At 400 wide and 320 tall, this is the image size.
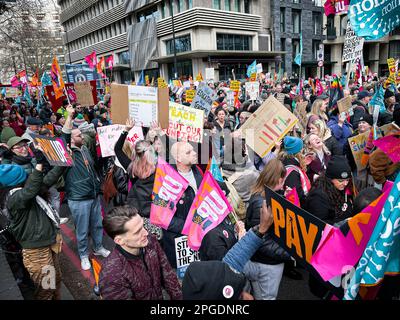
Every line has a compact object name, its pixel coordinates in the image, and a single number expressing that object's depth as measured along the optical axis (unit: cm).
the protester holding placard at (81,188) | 432
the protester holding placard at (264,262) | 260
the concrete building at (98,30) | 4628
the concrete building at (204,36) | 3322
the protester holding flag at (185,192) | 320
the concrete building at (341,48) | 4425
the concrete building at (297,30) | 3856
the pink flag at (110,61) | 1948
